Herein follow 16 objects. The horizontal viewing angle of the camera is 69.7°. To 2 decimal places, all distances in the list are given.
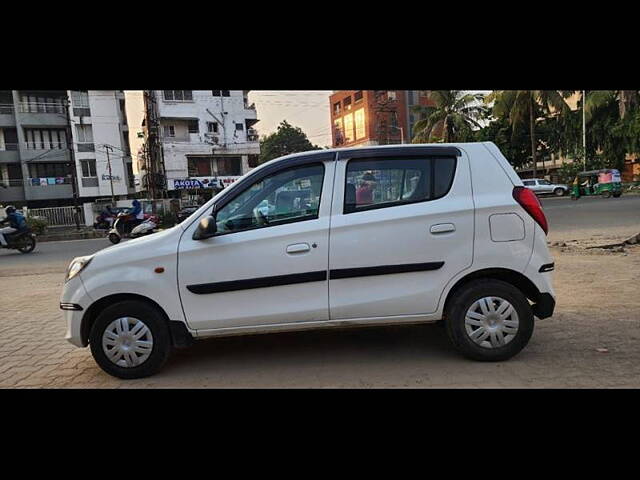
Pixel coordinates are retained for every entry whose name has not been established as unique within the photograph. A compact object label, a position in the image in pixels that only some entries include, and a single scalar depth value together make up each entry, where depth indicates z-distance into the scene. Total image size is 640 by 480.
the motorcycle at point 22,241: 14.58
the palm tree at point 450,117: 33.75
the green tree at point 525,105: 33.47
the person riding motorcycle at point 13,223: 14.45
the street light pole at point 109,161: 38.16
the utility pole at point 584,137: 32.34
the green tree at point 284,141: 62.72
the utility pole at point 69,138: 34.15
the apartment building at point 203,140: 36.91
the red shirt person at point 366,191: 3.86
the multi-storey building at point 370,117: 56.16
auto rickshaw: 26.28
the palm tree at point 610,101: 31.58
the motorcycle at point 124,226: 15.07
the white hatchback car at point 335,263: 3.75
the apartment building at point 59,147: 36.34
